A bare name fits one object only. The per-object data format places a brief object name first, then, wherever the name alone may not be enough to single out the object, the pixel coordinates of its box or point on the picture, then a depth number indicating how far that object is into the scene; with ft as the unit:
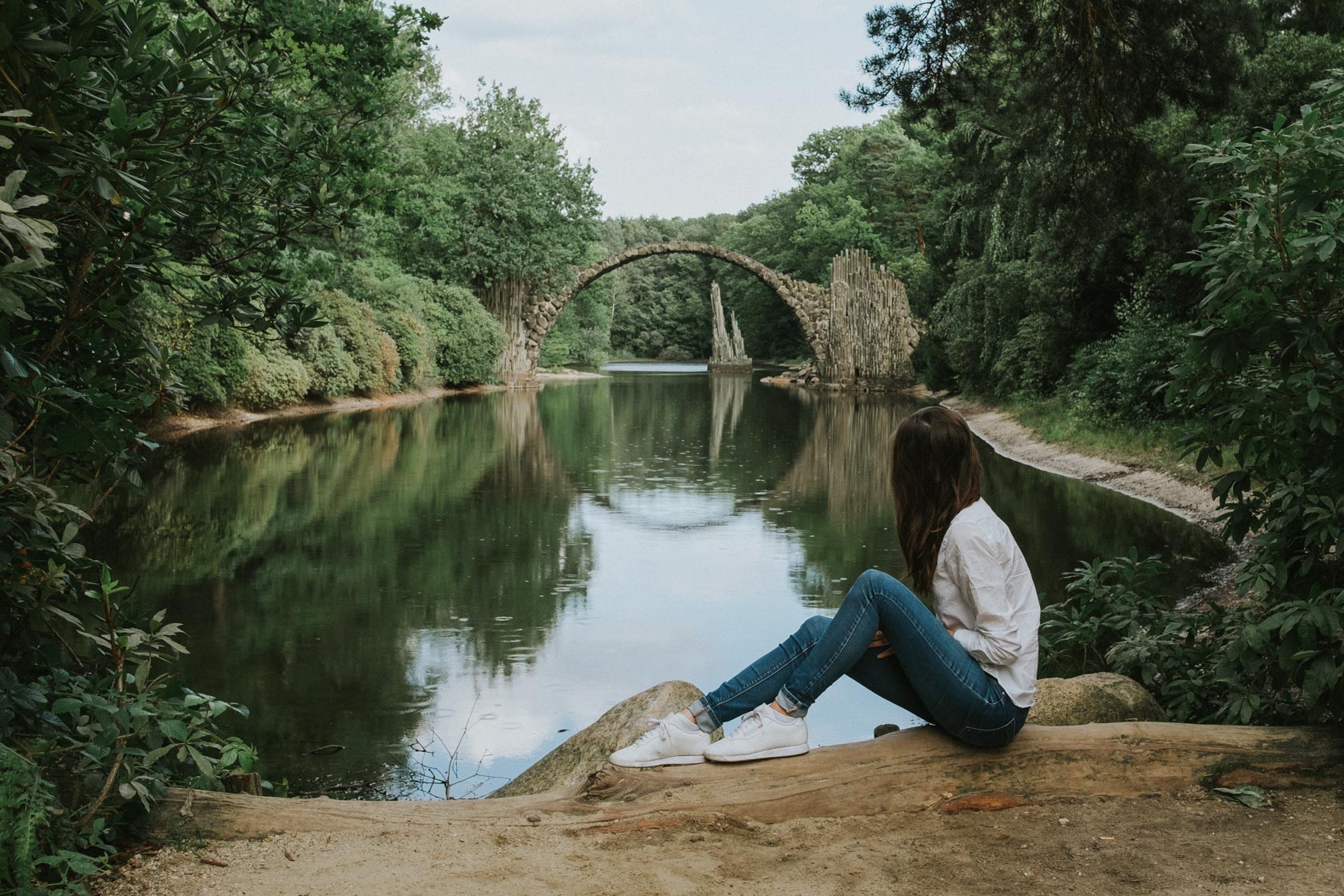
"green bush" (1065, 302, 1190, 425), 53.21
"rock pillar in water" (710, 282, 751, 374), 201.57
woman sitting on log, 11.66
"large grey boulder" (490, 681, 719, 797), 15.19
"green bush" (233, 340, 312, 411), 73.97
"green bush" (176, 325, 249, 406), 64.34
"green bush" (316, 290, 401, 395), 87.97
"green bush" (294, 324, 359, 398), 83.56
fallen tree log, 11.28
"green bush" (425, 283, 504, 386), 118.93
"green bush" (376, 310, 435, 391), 100.53
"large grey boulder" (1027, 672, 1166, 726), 15.85
